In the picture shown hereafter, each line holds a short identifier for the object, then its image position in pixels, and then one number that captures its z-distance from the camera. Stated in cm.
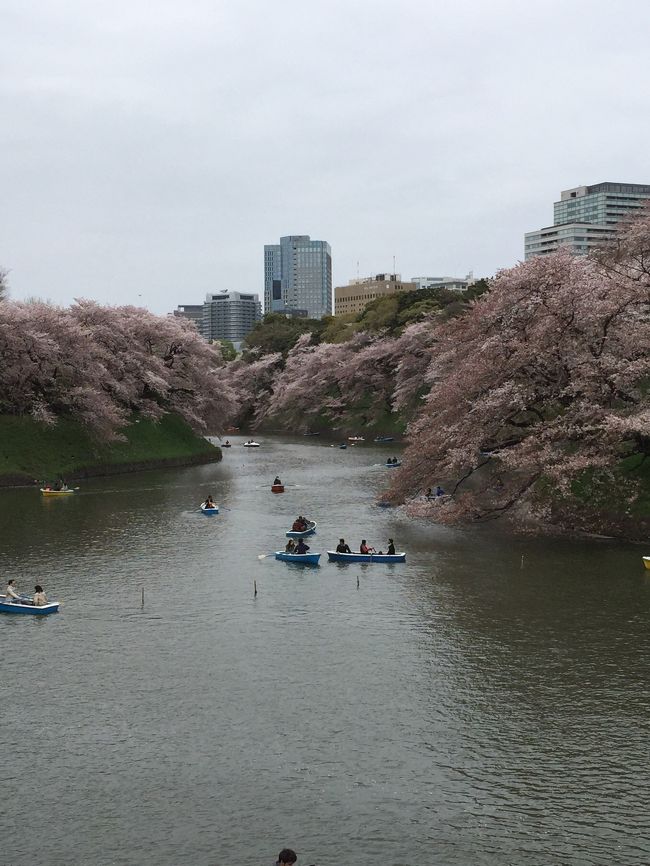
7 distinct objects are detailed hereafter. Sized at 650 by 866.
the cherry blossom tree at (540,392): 4322
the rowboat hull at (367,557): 3994
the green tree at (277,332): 15638
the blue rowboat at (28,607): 3153
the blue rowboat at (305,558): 3997
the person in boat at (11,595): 3195
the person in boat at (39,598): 3148
